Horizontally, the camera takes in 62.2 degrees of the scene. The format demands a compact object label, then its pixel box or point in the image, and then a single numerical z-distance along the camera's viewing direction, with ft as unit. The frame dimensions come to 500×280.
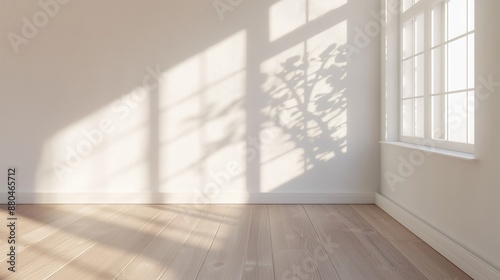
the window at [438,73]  8.28
